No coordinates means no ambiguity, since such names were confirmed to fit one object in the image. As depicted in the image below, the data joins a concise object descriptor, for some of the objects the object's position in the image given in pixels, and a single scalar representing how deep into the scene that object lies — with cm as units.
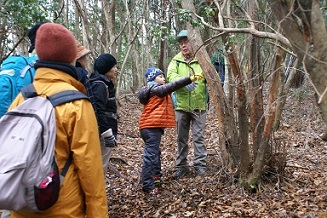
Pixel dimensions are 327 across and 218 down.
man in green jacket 502
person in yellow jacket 200
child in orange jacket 459
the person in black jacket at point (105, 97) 366
